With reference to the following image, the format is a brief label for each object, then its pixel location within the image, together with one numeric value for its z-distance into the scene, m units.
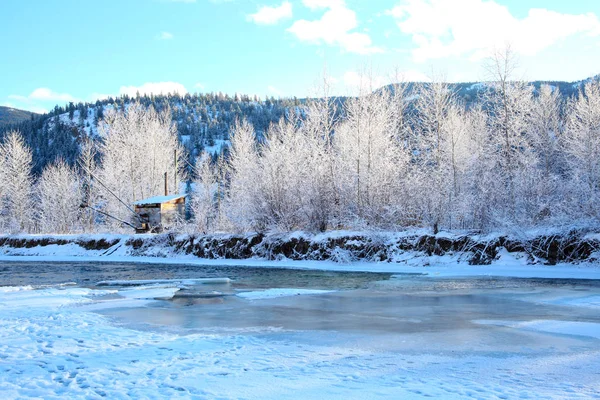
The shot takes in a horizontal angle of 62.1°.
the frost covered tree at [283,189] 25.55
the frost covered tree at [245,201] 26.42
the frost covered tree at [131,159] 41.72
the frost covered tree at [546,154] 20.42
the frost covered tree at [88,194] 41.56
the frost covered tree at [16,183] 45.66
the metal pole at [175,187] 41.28
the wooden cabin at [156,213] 33.22
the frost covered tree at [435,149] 22.17
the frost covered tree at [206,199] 29.39
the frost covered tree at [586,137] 29.94
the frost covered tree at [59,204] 45.99
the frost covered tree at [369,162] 24.55
